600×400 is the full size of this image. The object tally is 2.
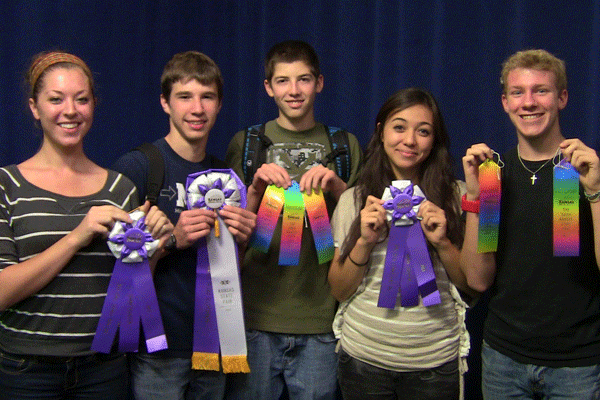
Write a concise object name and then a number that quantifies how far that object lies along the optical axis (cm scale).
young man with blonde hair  147
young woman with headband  133
